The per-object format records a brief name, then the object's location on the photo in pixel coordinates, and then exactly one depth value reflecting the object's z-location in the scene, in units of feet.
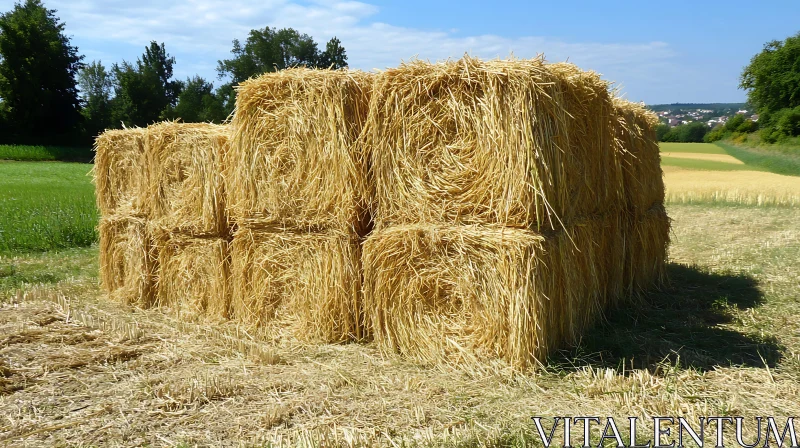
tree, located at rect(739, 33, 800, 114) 147.33
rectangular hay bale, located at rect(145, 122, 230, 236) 19.70
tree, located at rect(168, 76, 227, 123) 154.44
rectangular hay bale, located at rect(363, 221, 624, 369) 14.02
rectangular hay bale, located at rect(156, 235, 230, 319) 19.90
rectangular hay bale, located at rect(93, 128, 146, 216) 22.21
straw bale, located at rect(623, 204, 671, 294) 22.54
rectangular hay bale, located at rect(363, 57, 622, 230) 13.99
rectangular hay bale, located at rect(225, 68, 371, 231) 16.61
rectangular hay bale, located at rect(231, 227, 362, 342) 17.04
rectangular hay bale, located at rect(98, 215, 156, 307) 22.15
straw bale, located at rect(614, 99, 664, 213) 22.21
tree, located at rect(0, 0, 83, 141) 139.33
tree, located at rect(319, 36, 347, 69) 194.39
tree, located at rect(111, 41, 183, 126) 159.74
